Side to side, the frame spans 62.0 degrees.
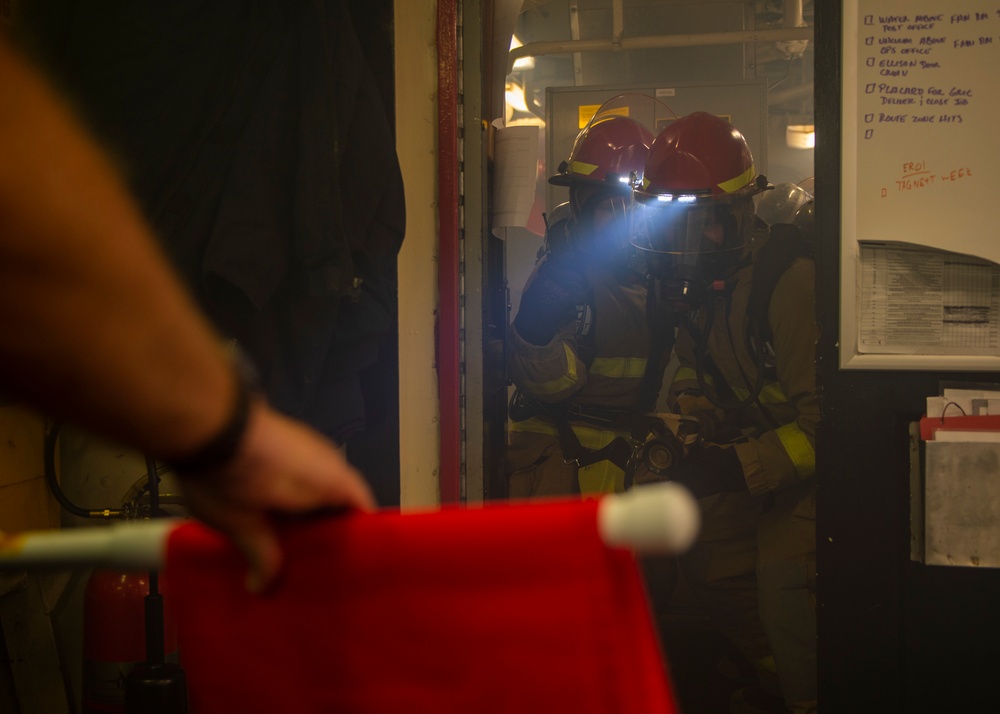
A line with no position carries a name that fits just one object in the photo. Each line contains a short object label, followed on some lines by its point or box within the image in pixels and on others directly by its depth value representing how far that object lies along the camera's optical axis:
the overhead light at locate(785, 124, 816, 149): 7.04
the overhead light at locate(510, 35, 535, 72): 6.11
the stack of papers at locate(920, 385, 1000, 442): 2.04
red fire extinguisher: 2.02
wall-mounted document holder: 2.01
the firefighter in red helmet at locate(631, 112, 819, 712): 3.46
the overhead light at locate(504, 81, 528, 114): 6.04
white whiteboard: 2.00
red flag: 0.53
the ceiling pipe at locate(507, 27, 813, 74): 5.15
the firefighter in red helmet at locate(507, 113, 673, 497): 3.83
